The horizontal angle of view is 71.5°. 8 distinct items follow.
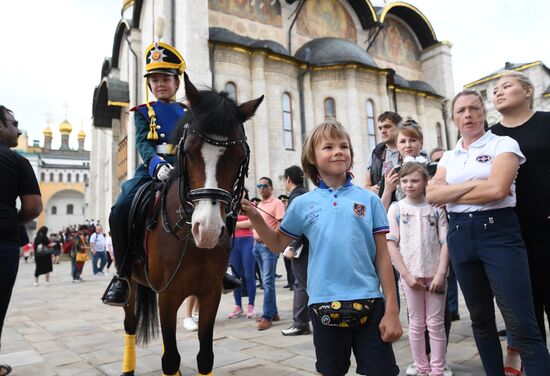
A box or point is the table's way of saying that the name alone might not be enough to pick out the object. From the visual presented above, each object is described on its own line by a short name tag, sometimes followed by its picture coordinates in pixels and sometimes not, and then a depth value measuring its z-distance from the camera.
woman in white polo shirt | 2.57
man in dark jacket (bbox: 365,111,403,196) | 4.84
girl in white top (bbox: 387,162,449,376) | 3.38
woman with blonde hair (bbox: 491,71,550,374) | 2.99
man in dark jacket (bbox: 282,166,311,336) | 5.17
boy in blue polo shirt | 2.02
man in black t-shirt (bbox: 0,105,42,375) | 3.73
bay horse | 2.31
